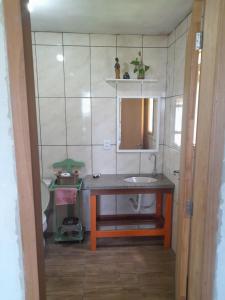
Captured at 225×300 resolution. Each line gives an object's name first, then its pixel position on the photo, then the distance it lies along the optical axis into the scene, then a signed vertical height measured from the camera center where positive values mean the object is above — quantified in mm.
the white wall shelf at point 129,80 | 2572 +414
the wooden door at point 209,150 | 858 -142
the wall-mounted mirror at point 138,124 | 2748 -98
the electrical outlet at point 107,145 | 2793 -360
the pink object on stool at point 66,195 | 2461 -865
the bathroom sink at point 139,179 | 2711 -776
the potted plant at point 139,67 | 2559 +572
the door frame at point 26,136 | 782 -77
